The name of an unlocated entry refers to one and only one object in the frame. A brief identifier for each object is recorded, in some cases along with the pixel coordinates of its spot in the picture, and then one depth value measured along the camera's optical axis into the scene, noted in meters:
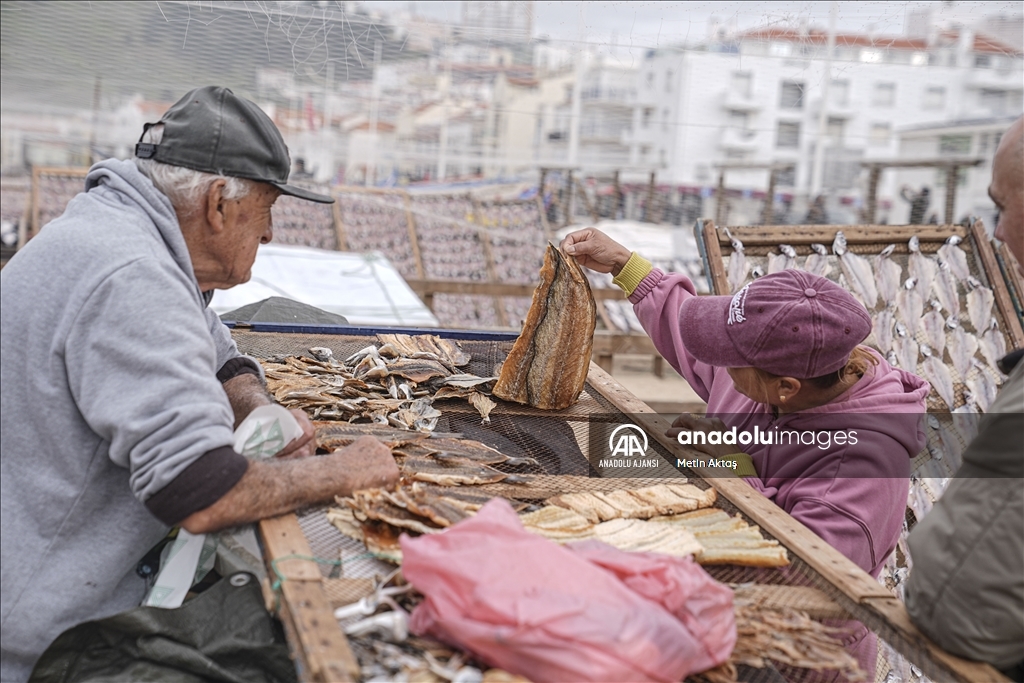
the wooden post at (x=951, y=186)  11.22
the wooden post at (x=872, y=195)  13.26
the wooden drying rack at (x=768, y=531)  1.54
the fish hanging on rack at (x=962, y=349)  4.31
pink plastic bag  1.49
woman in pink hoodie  2.53
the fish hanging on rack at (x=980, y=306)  4.38
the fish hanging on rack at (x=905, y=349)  4.32
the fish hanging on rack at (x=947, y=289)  4.42
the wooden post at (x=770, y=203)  14.94
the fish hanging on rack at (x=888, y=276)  4.42
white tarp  7.81
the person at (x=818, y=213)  15.89
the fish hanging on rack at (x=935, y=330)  4.35
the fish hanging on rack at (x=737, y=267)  4.25
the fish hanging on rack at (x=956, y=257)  4.52
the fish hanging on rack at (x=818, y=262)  4.41
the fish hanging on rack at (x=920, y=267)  4.48
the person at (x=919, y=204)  13.98
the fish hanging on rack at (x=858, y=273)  4.39
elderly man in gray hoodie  1.89
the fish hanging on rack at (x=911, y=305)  4.39
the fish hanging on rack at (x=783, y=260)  4.37
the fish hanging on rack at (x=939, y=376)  4.25
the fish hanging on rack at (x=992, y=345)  4.31
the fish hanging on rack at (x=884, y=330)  4.32
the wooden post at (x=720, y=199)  15.06
